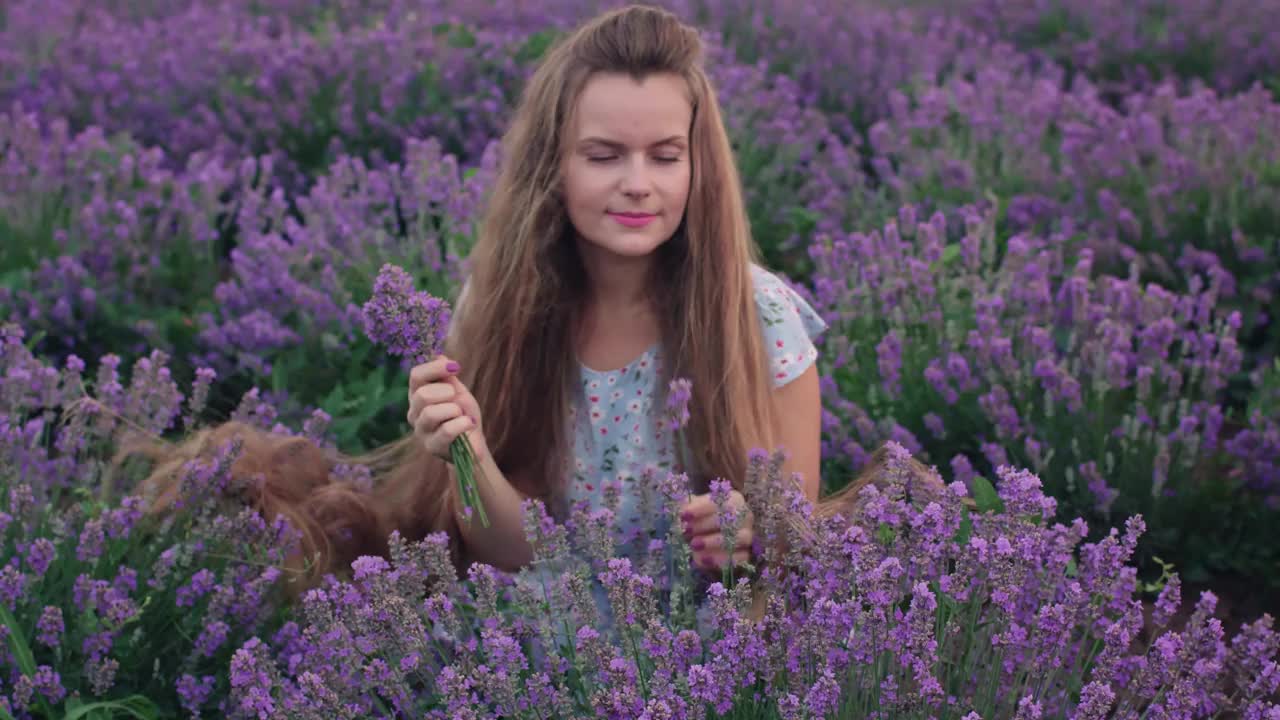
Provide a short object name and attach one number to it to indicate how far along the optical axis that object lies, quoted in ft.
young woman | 7.66
